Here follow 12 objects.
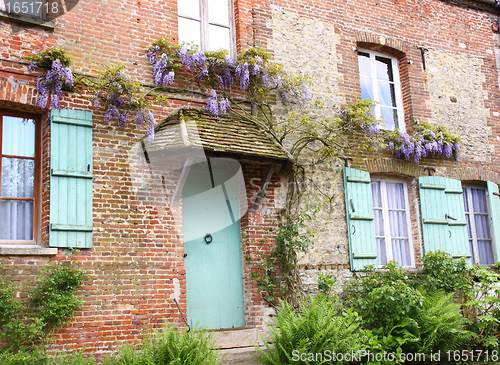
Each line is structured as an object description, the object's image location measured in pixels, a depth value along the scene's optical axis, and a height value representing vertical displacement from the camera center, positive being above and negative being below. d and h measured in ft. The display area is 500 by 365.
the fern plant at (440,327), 20.38 -2.67
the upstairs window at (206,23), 23.08 +11.66
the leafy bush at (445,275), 23.93 -0.61
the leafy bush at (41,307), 15.90 -0.81
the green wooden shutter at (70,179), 17.79 +3.67
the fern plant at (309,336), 17.57 -2.39
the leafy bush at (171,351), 15.85 -2.40
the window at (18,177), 17.75 +3.82
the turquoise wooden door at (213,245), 20.98 +1.24
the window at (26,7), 18.86 +10.48
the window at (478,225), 28.02 +1.97
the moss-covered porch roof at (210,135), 19.38 +5.60
